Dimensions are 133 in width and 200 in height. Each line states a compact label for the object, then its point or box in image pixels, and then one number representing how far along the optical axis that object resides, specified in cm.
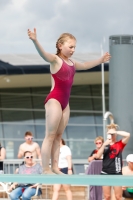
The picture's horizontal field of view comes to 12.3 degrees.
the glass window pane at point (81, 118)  2750
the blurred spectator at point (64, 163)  1133
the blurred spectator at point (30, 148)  1235
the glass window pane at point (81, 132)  2706
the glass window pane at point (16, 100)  2755
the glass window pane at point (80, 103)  2800
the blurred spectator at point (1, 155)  1249
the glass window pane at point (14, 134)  2595
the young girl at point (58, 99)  631
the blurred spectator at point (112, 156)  1051
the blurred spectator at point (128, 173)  1108
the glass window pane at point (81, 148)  2633
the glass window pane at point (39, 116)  2770
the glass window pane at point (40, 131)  2689
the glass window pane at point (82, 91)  2804
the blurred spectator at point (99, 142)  1182
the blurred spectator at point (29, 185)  1130
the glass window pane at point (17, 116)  2722
